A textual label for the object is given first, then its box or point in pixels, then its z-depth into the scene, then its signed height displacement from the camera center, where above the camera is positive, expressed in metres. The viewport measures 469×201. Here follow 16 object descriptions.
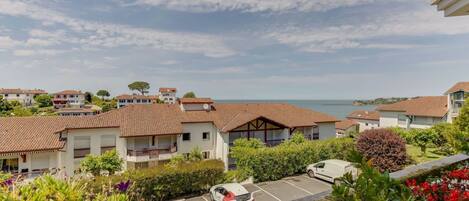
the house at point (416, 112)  46.59 -2.02
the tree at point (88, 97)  128.30 +4.29
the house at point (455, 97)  43.14 +0.77
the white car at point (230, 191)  16.02 -5.62
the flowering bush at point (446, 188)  3.31 -1.29
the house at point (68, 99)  109.25 +2.91
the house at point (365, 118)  64.08 -4.08
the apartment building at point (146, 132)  23.89 -2.92
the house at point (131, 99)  109.19 +2.57
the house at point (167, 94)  135.07 +5.62
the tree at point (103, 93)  146.07 +6.96
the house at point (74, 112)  75.06 -1.83
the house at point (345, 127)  57.66 -5.43
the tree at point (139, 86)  145.00 +10.56
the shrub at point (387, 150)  19.83 -3.69
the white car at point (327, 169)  19.52 -5.20
